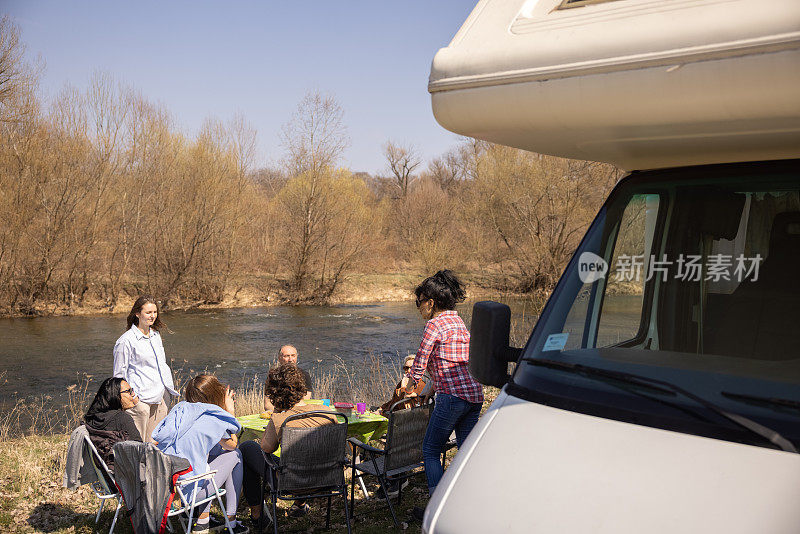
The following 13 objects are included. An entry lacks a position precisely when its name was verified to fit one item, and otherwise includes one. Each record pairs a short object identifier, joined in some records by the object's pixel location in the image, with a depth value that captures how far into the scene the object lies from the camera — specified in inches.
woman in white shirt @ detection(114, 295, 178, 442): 275.0
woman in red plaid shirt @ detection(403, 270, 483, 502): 205.9
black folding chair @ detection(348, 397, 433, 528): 222.8
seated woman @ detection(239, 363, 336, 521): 216.2
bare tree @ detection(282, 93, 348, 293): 1225.4
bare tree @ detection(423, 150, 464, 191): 2369.6
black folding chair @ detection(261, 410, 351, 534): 204.1
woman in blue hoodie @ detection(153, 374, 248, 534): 200.4
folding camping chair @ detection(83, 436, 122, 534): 205.8
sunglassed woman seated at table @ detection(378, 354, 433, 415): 262.1
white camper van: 78.4
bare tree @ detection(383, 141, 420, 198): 2281.0
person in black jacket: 213.0
